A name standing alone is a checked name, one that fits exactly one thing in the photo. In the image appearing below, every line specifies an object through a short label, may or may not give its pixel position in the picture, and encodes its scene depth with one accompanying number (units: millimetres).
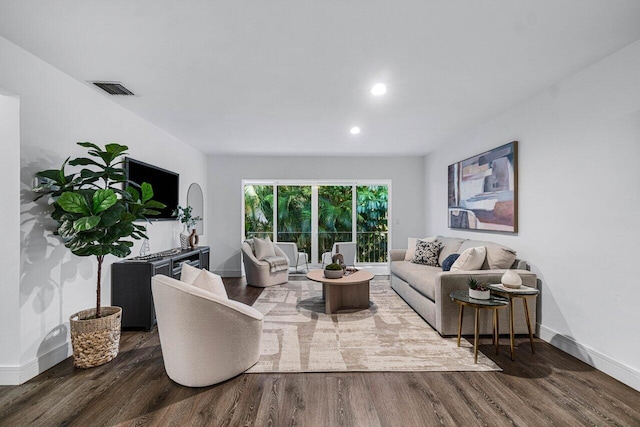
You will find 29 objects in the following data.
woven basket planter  2643
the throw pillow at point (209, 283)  2627
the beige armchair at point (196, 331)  2283
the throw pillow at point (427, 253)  4875
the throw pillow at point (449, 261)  4109
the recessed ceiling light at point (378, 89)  3049
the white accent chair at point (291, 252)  6480
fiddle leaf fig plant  2445
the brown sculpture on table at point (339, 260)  4403
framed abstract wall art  3730
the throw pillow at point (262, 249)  5812
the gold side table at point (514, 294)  2770
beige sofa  3240
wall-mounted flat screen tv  3835
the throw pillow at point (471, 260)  3559
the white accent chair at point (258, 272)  5555
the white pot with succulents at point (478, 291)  2834
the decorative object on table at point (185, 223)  4914
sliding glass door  6898
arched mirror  5695
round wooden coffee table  4023
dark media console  3441
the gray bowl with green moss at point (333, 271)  4098
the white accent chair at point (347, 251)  6026
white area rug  2693
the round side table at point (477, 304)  2726
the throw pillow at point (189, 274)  2637
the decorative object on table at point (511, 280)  2895
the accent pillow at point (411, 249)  5261
